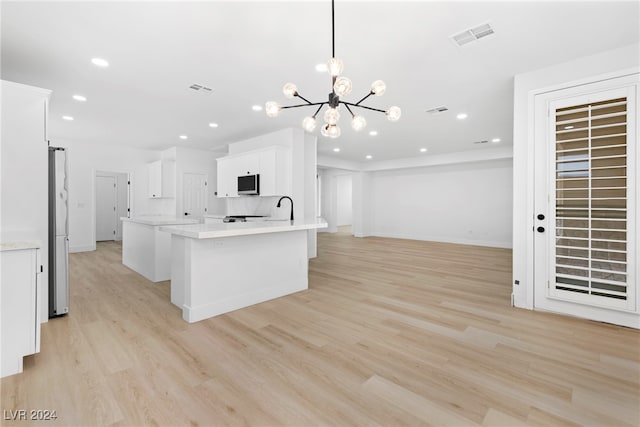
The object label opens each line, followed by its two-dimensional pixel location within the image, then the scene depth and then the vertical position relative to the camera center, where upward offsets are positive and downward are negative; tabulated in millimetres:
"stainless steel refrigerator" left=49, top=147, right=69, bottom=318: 2994 -203
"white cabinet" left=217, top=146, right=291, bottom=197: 5574 +903
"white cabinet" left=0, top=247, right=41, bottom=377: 1963 -645
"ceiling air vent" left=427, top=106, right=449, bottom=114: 4620 +1645
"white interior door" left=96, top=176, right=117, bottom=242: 8773 +163
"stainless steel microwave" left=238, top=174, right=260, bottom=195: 5828 +583
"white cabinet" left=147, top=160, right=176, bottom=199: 7664 +924
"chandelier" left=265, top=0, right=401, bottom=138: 2123 +924
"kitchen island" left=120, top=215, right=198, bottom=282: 4402 -556
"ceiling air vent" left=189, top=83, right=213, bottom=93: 3727 +1616
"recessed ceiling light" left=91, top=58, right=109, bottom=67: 3039 +1597
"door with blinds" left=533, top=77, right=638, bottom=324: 2756 +67
